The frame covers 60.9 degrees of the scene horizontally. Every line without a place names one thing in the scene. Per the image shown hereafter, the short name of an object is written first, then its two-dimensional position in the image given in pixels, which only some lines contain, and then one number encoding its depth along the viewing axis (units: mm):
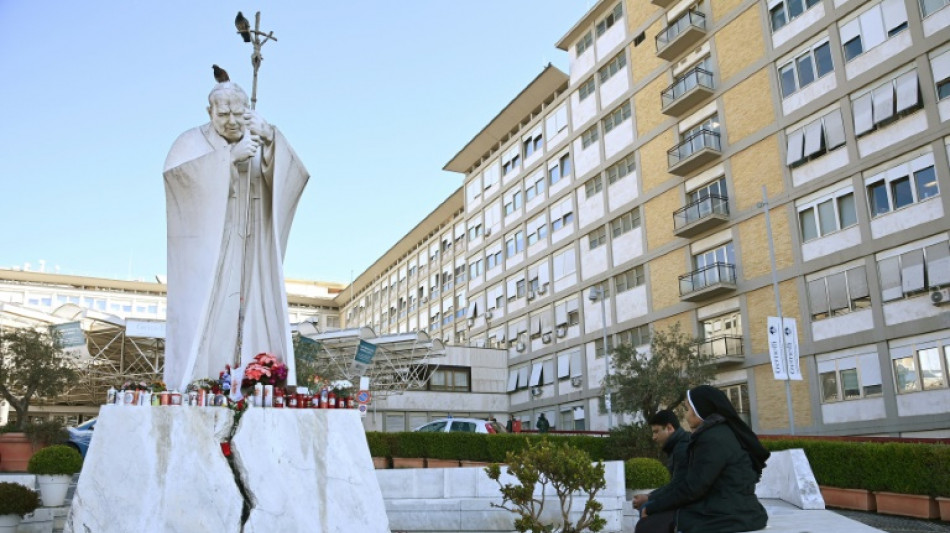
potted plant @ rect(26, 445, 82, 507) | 11867
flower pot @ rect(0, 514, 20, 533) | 9227
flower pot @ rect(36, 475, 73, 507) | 11805
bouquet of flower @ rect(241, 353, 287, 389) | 8805
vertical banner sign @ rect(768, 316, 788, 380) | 23922
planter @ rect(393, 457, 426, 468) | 22250
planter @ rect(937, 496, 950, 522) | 11773
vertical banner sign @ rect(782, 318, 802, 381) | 24359
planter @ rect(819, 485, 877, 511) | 13234
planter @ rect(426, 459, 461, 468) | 21644
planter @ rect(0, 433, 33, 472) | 17016
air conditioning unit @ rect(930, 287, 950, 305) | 23078
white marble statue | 9594
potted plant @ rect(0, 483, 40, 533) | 9141
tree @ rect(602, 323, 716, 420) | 25219
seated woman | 4750
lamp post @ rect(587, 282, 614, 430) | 34797
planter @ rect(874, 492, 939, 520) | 12117
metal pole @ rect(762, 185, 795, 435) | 24969
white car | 25344
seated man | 5148
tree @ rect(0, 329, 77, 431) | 25047
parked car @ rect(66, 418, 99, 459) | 18688
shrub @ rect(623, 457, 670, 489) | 11789
